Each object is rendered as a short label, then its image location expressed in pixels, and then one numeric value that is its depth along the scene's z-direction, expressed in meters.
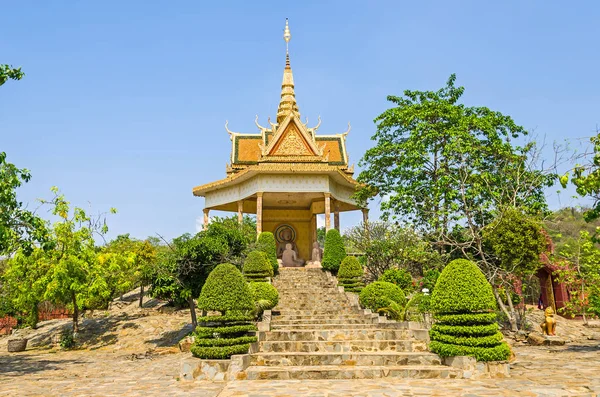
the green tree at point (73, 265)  20.44
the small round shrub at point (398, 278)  18.81
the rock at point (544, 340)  16.14
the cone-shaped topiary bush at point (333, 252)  20.99
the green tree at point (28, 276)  20.89
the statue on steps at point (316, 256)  23.84
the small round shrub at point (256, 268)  18.58
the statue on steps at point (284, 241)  28.78
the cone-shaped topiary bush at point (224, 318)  10.33
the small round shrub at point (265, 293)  14.74
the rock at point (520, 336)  17.14
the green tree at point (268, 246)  20.80
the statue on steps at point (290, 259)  26.70
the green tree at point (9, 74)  11.66
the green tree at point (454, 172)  18.59
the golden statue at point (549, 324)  16.67
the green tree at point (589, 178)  10.14
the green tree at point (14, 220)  11.34
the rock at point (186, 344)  16.75
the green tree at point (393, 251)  20.08
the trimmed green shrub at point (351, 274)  18.31
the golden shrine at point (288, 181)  24.02
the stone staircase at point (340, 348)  9.86
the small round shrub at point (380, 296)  14.61
